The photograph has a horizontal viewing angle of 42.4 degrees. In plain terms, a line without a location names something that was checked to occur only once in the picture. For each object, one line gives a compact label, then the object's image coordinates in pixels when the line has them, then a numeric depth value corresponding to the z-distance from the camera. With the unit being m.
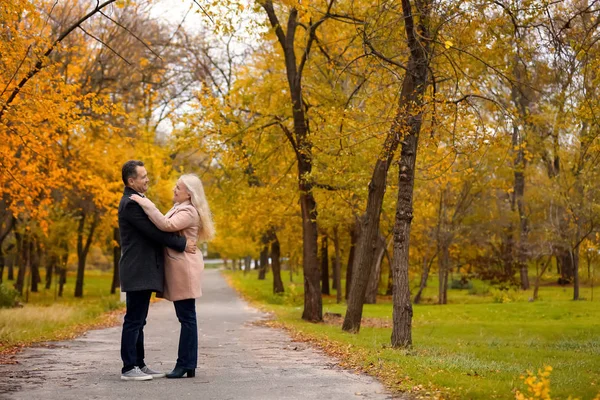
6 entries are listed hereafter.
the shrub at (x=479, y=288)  45.08
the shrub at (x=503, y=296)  34.62
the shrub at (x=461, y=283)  50.22
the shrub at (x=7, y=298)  25.08
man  7.31
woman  7.43
